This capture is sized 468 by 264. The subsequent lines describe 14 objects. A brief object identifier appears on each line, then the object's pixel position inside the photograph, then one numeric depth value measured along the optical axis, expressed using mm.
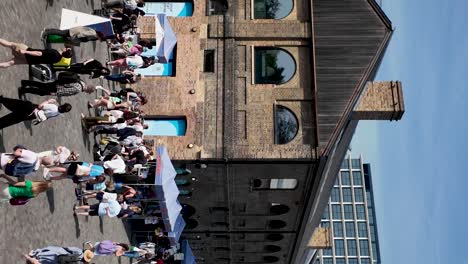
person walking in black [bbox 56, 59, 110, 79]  14258
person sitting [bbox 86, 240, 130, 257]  14141
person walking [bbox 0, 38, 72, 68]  11070
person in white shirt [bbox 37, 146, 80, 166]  10852
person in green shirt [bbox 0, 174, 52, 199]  10328
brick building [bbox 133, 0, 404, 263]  22234
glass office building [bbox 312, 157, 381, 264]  98312
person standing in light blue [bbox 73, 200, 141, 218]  14648
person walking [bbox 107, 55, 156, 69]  18444
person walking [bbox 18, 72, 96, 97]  12477
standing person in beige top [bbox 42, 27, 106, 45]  14078
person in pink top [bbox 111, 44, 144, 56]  19609
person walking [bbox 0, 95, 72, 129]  10812
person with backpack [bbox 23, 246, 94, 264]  11539
